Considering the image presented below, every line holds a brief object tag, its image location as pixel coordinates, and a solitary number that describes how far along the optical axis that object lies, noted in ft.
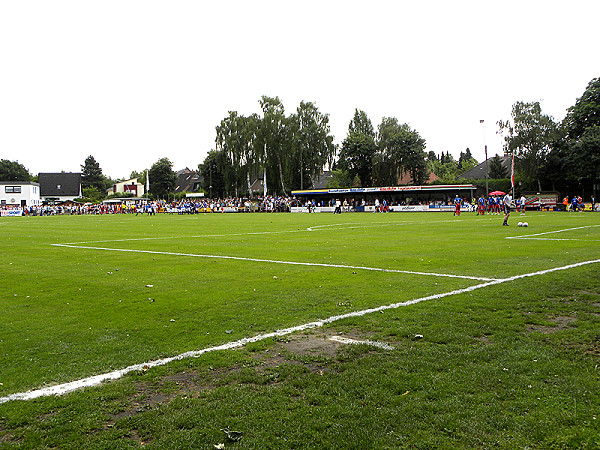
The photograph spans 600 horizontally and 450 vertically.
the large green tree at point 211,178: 329.31
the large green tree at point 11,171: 405.18
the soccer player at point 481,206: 151.53
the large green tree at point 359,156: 271.08
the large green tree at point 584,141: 194.80
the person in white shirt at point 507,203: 87.96
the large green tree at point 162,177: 383.86
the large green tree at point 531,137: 220.43
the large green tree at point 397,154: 261.44
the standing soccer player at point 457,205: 150.20
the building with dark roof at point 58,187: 383.45
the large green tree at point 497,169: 249.69
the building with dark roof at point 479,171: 282.19
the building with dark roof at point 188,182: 433.40
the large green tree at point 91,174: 492.95
